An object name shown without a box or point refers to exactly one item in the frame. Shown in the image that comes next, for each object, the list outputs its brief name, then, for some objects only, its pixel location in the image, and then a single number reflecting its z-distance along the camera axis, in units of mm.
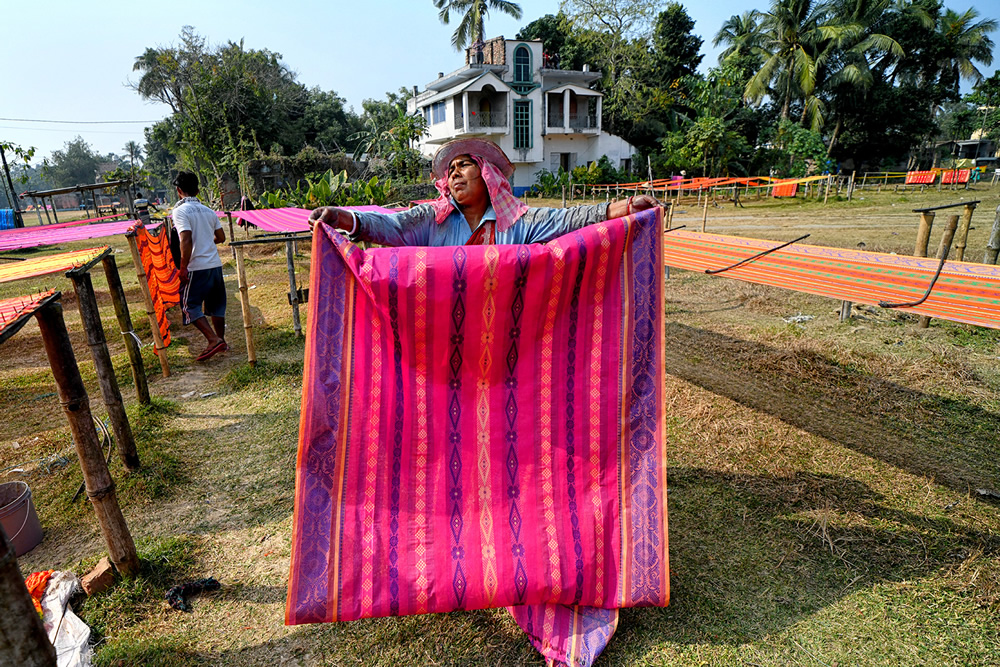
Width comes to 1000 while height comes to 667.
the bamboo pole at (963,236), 5077
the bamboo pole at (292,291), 5336
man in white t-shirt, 4816
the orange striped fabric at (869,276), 2879
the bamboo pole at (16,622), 1312
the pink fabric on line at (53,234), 4864
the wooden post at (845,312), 5551
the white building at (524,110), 25938
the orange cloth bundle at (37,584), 2154
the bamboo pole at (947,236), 4207
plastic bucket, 2449
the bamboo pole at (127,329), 3561
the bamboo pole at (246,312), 4677
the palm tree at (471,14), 30359
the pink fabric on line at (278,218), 6541
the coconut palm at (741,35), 27078
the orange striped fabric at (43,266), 3070
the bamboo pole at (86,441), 2086
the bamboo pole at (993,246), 5465
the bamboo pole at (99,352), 2916
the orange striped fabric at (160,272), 5105
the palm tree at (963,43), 24906
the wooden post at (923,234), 4591
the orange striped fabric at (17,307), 1886
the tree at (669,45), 29516
